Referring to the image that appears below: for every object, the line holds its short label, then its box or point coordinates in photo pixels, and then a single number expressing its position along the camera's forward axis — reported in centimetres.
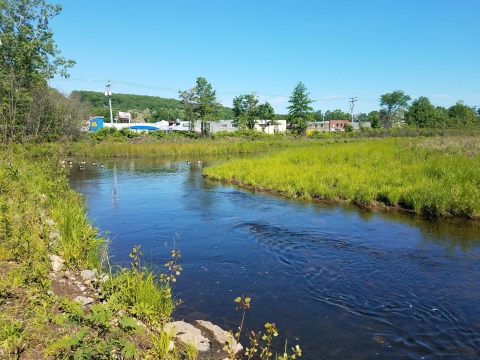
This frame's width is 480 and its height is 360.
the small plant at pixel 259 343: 342
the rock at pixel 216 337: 422
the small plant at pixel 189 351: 390
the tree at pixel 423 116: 6544
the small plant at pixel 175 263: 498
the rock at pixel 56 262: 524
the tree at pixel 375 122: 7912
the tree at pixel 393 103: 9962
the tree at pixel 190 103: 6091
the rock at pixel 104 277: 506
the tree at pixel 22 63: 2739
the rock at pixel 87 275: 532
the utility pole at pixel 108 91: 6286
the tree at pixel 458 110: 6868
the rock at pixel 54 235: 591
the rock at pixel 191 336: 416
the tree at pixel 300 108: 6669
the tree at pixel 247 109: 7175
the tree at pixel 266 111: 7162
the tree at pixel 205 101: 6022
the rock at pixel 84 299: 439
